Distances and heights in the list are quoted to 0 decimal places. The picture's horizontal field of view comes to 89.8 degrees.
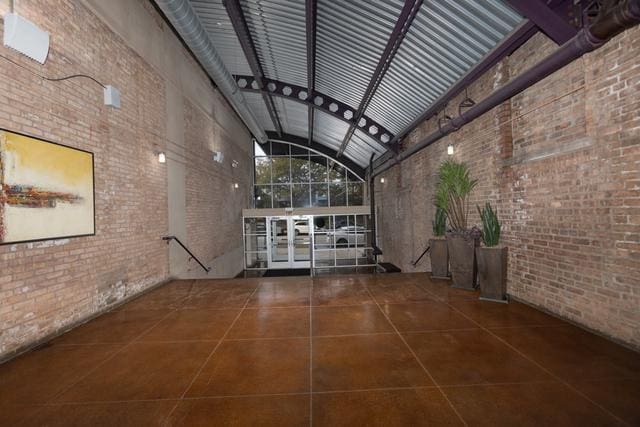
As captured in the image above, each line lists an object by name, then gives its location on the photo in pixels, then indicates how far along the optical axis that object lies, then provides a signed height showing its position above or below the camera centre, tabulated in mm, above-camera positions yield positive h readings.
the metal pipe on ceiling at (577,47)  2355 +1496
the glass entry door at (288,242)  12930 -873
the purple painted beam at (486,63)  3764 +2131
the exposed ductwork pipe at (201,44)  4441 +3062
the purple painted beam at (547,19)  3016 +1856
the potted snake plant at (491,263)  4145 -620
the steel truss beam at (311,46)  4688 +3195
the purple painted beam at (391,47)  4117 +2727
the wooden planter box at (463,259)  4711 -650
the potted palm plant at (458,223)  4738 -114
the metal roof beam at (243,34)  4680 +3220
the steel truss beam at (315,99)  8555 +3235
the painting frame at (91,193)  2832 +401
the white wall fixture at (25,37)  2775 +1736
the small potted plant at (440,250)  5477 -579
